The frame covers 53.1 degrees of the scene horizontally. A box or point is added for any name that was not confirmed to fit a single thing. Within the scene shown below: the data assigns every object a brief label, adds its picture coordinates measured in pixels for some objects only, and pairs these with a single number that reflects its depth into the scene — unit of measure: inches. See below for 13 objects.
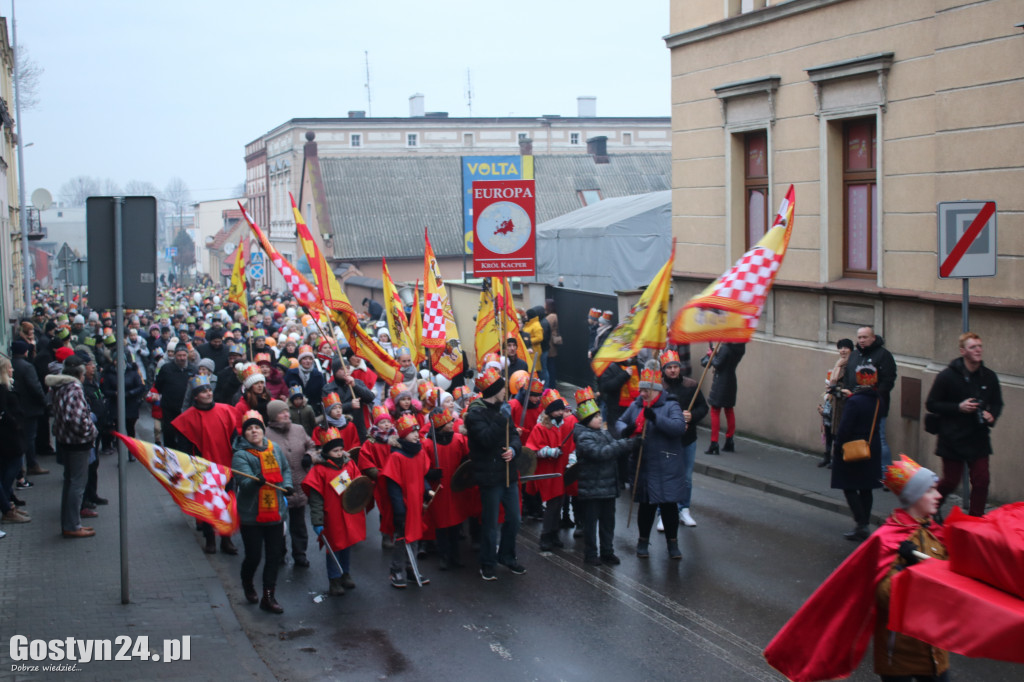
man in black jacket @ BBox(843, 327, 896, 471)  429.7
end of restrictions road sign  338.3
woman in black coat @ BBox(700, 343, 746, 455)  555.2
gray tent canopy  960.3
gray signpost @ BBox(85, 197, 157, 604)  310.2
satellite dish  1354.6
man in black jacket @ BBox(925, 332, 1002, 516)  362.3
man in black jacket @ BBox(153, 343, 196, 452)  514.0
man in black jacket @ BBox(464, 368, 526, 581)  352.5
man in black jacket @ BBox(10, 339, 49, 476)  470.3
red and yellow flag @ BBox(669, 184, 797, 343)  351.6
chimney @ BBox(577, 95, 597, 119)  2561.5
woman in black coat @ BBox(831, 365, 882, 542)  382.9
